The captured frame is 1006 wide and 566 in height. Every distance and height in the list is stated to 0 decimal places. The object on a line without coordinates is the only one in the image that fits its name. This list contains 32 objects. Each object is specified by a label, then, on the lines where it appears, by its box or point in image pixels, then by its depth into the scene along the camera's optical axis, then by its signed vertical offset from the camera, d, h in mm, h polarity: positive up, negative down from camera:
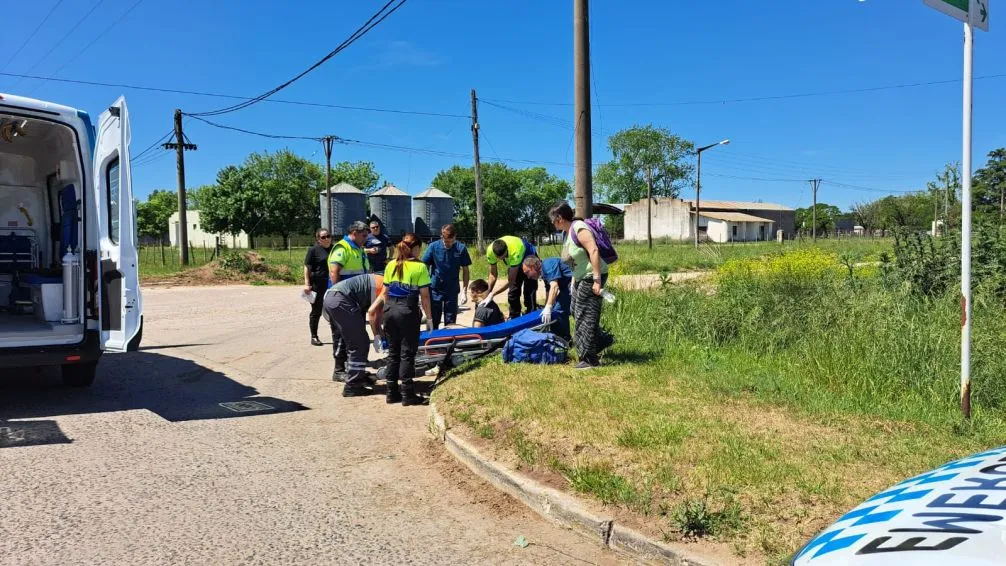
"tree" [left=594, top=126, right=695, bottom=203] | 98625 +12775
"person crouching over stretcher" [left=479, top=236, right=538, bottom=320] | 9391 -115
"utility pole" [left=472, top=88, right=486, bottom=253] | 30938 +5304
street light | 36916 +4603
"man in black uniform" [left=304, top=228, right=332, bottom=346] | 10484 -204
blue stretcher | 7566 -1023
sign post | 4797 +608
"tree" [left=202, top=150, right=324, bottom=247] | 67938 +5371
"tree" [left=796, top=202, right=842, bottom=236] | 107669 +4943
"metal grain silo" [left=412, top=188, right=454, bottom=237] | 45219 +3021
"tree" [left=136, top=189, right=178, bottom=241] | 95625 +6206
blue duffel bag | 7375 -1072
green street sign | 4609 +1626
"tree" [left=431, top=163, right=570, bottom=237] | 83750 +6860
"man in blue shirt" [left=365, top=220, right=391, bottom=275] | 12125 +120
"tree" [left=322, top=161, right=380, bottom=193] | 90750 +10830
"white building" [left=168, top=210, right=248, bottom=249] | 80000 +2619
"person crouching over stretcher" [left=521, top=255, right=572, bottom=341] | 8281 -487
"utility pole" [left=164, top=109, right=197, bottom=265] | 28875 +3471
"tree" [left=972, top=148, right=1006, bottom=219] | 39556 +4063
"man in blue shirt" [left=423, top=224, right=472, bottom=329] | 9711 -267
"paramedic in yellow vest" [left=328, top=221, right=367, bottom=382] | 8352 -107
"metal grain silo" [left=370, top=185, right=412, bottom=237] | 45562 +3067
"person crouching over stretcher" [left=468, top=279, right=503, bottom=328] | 8672 -725
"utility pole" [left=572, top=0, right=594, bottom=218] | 8844 +1965
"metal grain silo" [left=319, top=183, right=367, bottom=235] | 43562 +3179
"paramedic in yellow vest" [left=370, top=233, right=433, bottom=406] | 6648 -464
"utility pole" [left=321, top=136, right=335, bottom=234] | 41719 +6496
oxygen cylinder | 7403 -267
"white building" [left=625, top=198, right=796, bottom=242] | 77625 +3161
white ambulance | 6465 +63
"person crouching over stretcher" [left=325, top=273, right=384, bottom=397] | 7234 -641
